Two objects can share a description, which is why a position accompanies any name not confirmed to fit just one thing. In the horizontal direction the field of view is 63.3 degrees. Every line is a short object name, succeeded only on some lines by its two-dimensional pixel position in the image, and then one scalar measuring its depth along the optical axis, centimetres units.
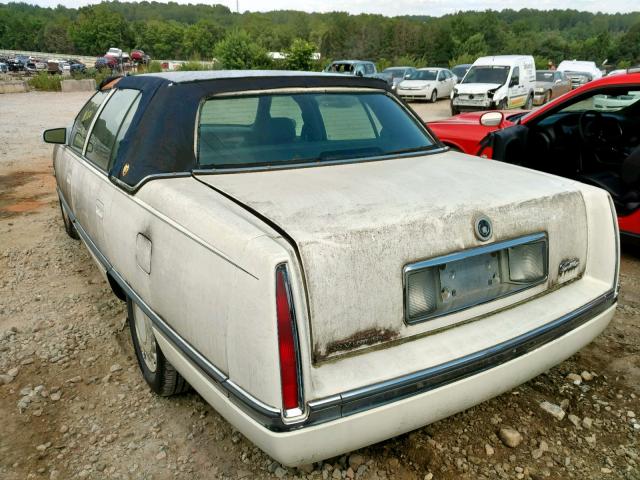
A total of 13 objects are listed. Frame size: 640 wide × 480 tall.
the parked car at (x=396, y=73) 2402
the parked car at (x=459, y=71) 2670
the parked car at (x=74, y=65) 4644
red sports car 465
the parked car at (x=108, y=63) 4334
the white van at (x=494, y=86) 1655
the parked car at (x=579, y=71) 2705
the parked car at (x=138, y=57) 5706
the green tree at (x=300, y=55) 2658
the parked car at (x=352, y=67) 2286
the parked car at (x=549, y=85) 1980
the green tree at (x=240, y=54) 2880
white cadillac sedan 162
